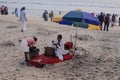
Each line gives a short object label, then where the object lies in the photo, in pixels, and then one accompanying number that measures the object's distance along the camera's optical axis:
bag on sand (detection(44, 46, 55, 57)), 12.15
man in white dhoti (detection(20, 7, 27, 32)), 17.30
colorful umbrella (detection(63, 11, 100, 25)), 18.53
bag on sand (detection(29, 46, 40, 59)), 12.03
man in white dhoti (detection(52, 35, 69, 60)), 12.36
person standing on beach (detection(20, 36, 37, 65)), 11.87
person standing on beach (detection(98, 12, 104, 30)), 23.03
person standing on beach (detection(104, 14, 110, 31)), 21.83
